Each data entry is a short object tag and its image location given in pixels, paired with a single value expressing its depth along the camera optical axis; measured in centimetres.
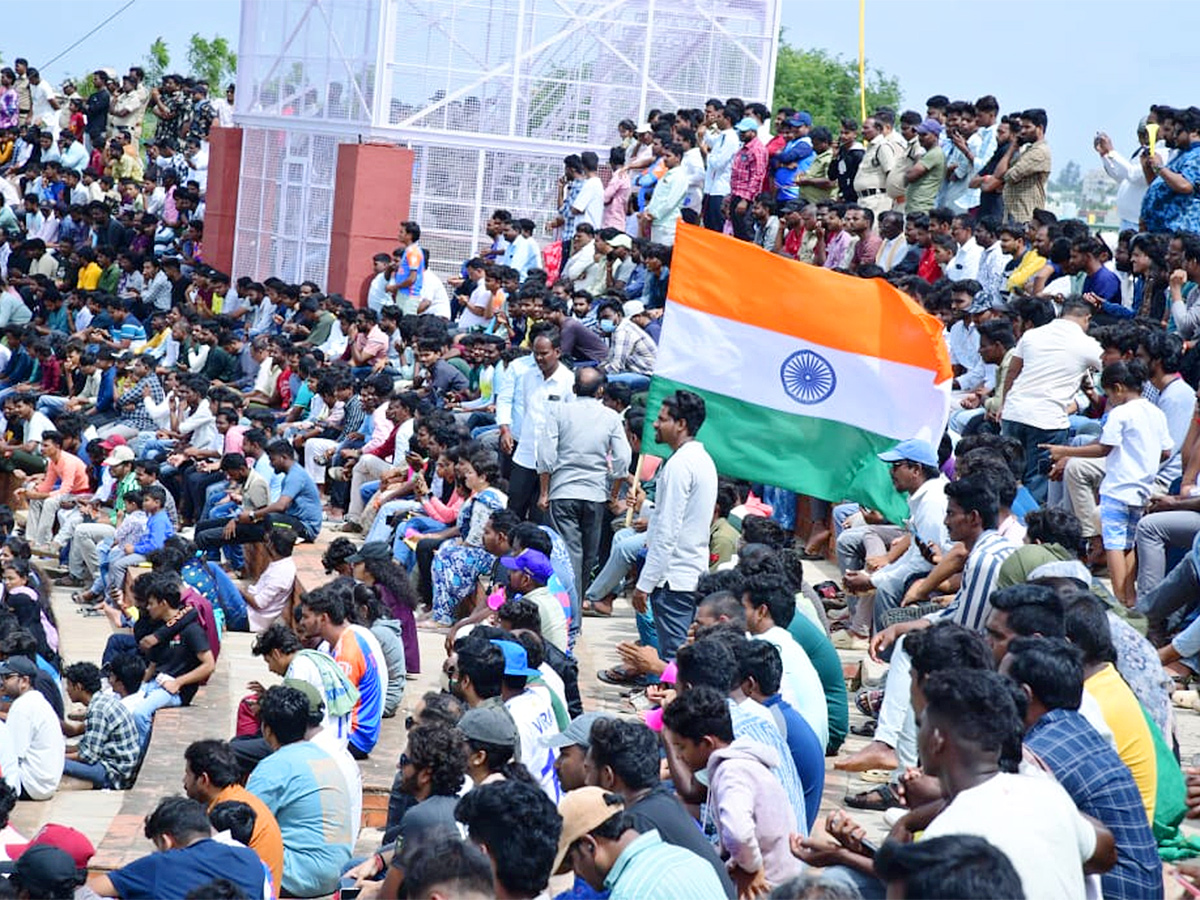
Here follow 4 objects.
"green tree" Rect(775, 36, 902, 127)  6288
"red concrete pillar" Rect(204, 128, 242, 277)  2603
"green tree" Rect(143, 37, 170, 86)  5859
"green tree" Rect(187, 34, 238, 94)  6203
